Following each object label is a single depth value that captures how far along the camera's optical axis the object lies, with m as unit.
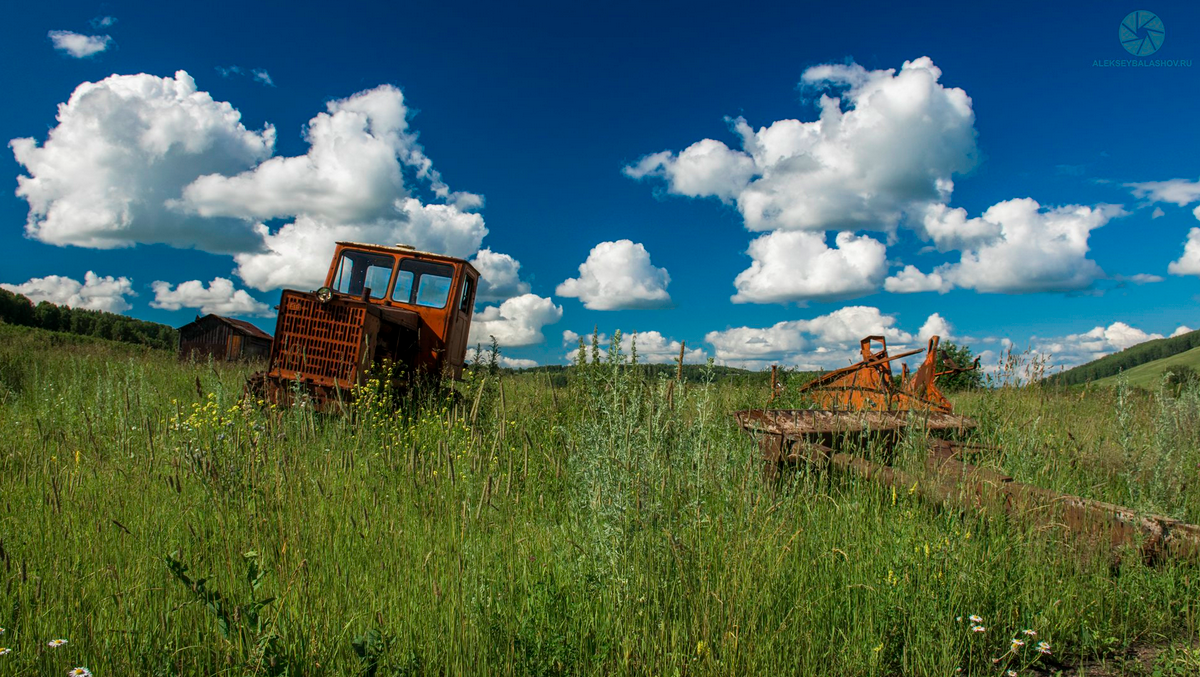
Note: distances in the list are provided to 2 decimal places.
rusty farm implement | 3.51
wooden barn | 32.78
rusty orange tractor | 6.99
